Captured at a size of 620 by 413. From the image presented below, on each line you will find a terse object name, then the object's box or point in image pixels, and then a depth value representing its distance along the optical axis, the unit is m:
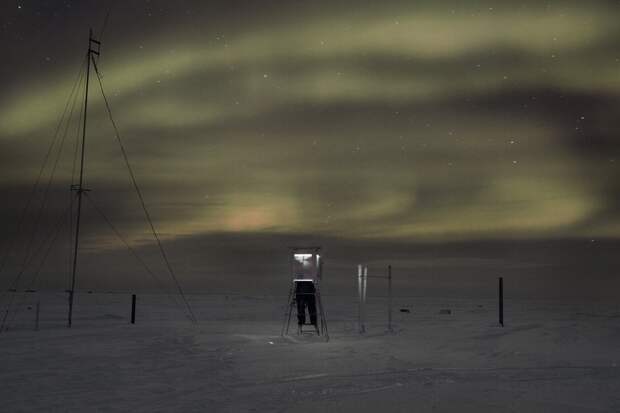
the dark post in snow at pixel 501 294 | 28.47
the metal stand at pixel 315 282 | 22.20
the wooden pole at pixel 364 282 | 24.58
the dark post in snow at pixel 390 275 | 24.24
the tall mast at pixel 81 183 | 23.88
